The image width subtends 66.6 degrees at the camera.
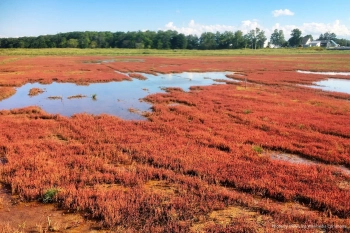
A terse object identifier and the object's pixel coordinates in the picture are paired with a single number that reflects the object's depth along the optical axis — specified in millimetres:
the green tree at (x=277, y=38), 185000
